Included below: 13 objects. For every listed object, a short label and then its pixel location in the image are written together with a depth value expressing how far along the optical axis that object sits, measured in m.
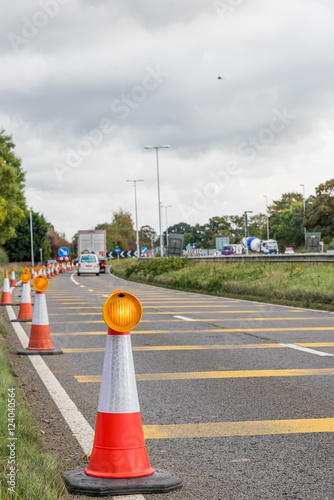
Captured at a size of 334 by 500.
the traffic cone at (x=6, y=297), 19.47
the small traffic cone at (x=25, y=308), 15.15
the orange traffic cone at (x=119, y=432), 4.07
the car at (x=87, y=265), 52.03
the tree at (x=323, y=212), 76.94
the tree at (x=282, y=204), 147.96
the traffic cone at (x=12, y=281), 35.01
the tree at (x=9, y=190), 52.50
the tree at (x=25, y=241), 96.25
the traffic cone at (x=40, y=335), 10.14
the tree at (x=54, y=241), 123.31
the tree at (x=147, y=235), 169.10
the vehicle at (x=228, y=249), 93.35
